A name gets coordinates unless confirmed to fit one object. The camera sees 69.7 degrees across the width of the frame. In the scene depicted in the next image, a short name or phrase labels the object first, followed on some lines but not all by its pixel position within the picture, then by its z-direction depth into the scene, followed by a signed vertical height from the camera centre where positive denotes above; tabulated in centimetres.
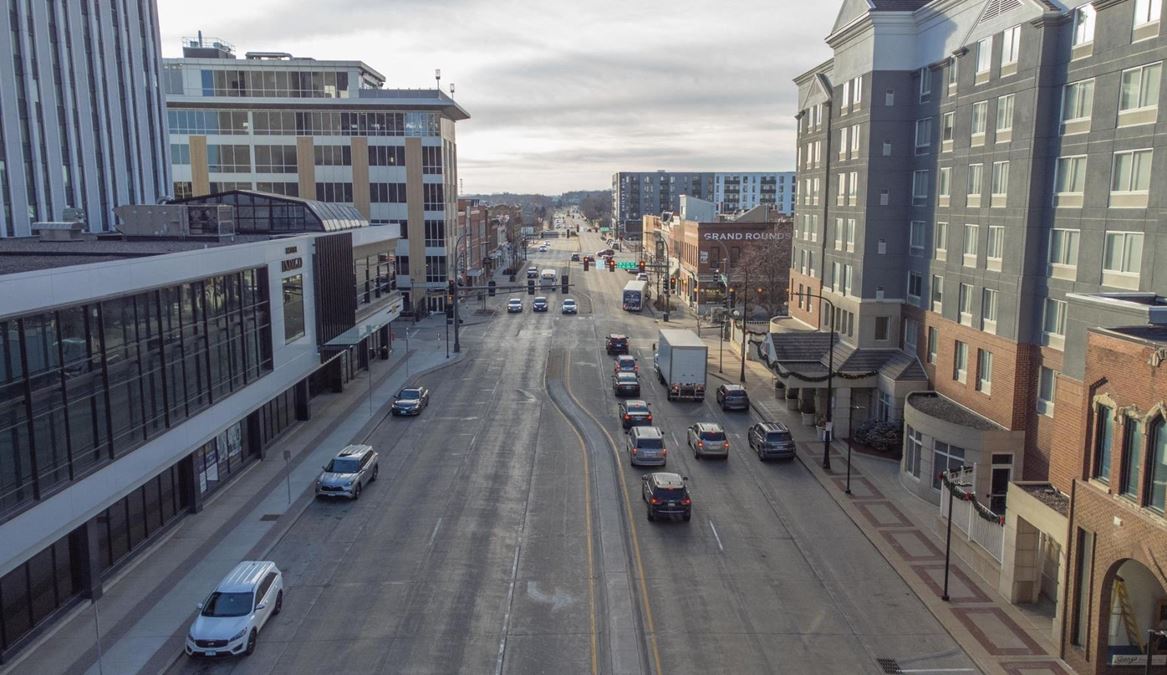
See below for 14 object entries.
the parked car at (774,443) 3884 -1048
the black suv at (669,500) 3048 -1029
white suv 2081 -1015
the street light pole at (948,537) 2432 -922
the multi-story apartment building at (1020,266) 2059 -207
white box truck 5128 -944
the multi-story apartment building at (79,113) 4797 +669
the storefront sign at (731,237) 9738 -251
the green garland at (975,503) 2589 -932
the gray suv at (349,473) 3319 -1034
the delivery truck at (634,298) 9575 -938
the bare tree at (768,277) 8600 -647
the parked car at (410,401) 4778 -1063
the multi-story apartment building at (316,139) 8900 +817
